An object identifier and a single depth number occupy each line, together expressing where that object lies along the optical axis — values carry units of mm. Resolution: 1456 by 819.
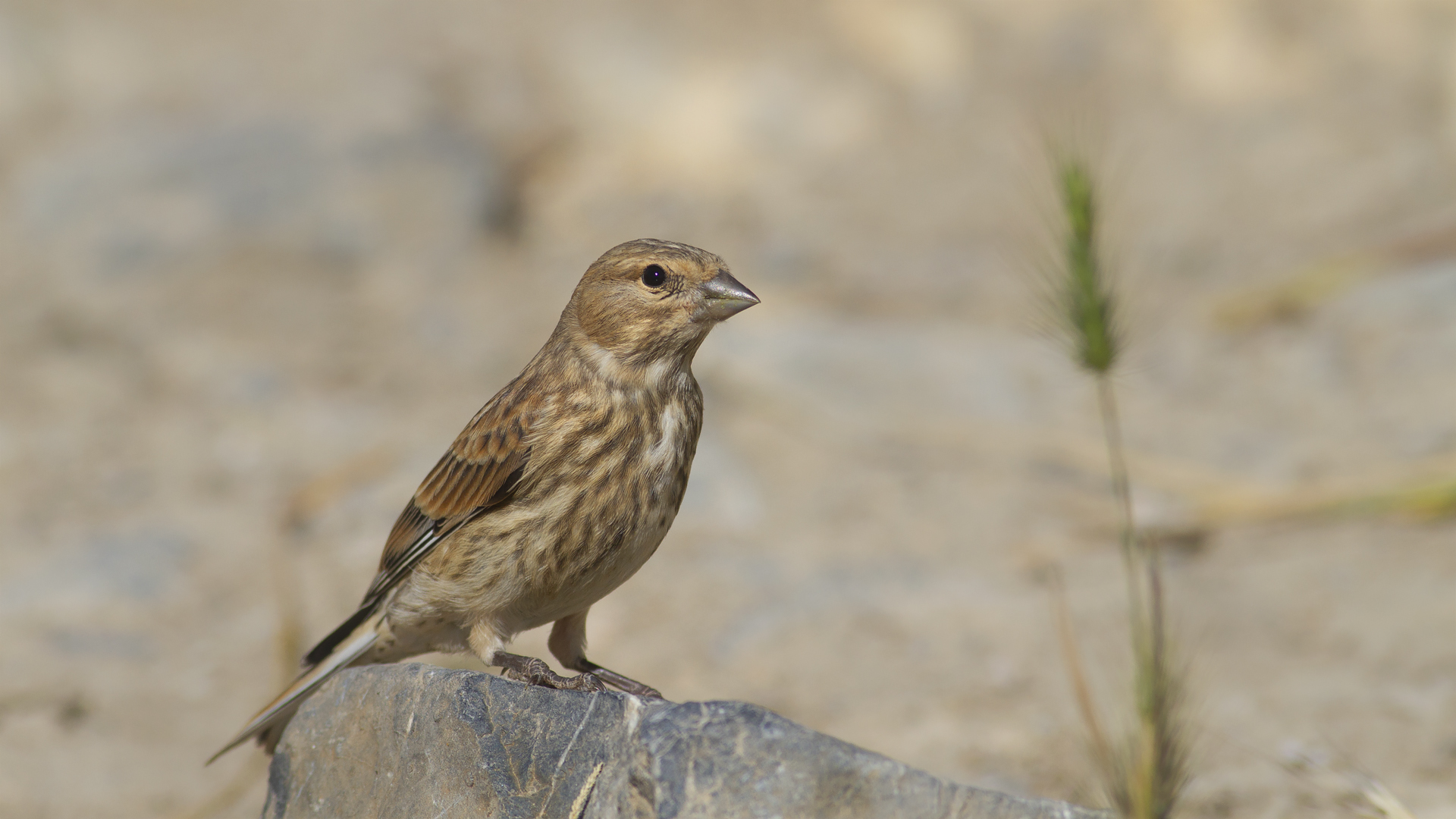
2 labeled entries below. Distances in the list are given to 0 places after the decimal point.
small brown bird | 7301
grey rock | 5484
